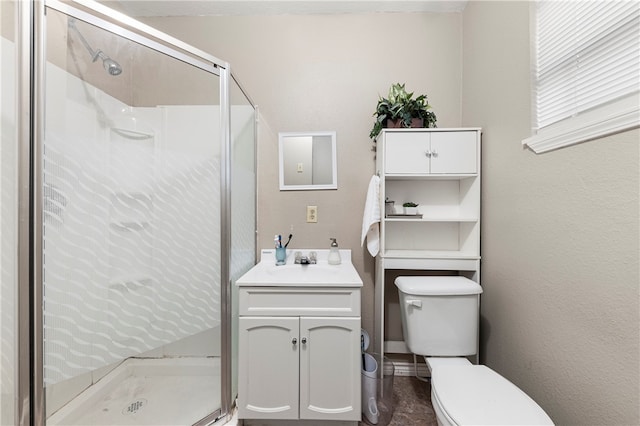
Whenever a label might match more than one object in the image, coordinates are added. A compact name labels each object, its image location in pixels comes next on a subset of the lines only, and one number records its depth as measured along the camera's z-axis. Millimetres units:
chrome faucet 1670
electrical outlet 1790
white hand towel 1537
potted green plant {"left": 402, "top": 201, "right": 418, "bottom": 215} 1646
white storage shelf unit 1499
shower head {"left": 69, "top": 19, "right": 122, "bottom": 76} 1040
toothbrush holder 1657
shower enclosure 881
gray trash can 1298
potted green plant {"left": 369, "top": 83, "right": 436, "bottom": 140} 1534
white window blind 773
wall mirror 1782
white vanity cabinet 1202
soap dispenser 1667
